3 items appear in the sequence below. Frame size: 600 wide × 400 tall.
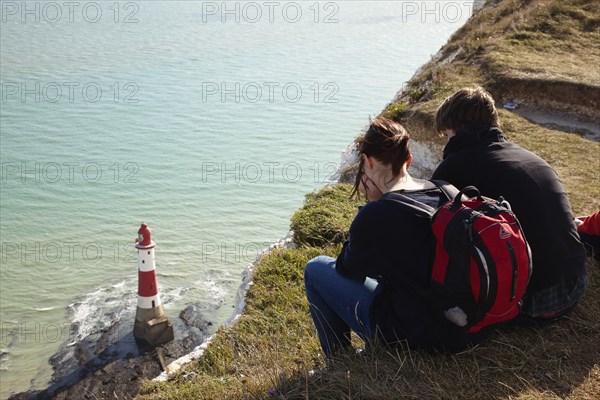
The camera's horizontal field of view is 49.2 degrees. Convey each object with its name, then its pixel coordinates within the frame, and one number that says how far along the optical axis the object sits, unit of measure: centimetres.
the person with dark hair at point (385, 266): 388
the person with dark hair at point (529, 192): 426
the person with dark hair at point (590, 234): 557
